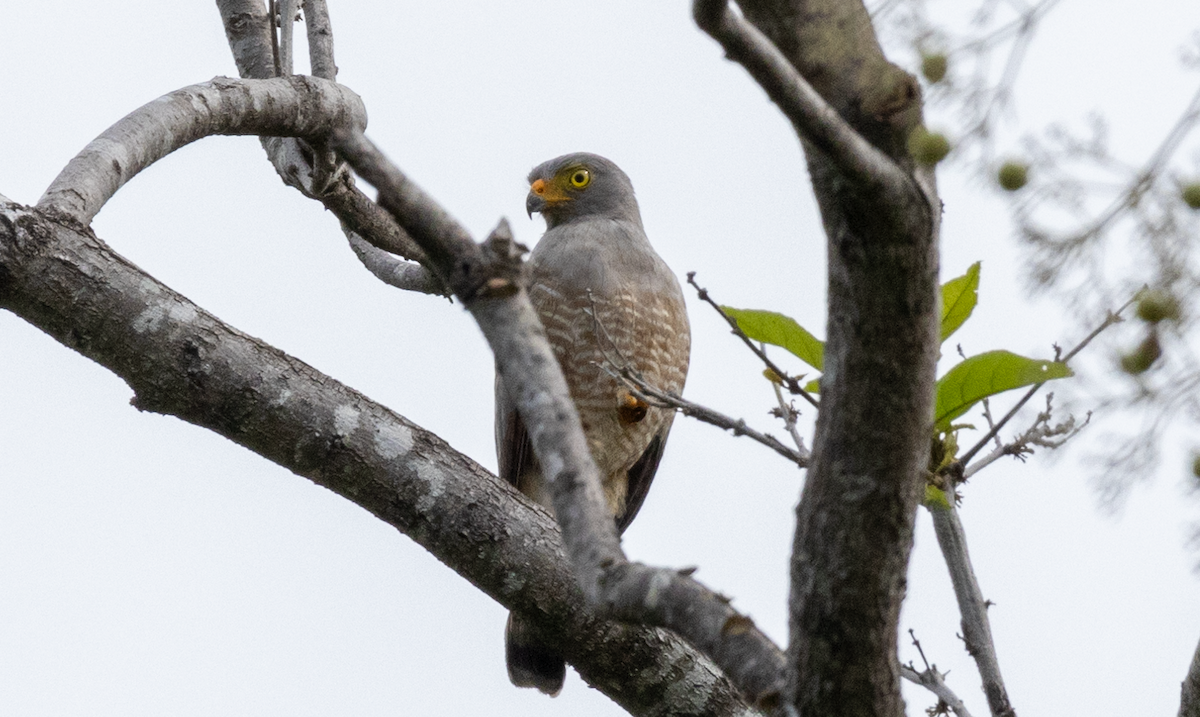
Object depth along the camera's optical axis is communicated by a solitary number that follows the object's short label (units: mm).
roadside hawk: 11406
